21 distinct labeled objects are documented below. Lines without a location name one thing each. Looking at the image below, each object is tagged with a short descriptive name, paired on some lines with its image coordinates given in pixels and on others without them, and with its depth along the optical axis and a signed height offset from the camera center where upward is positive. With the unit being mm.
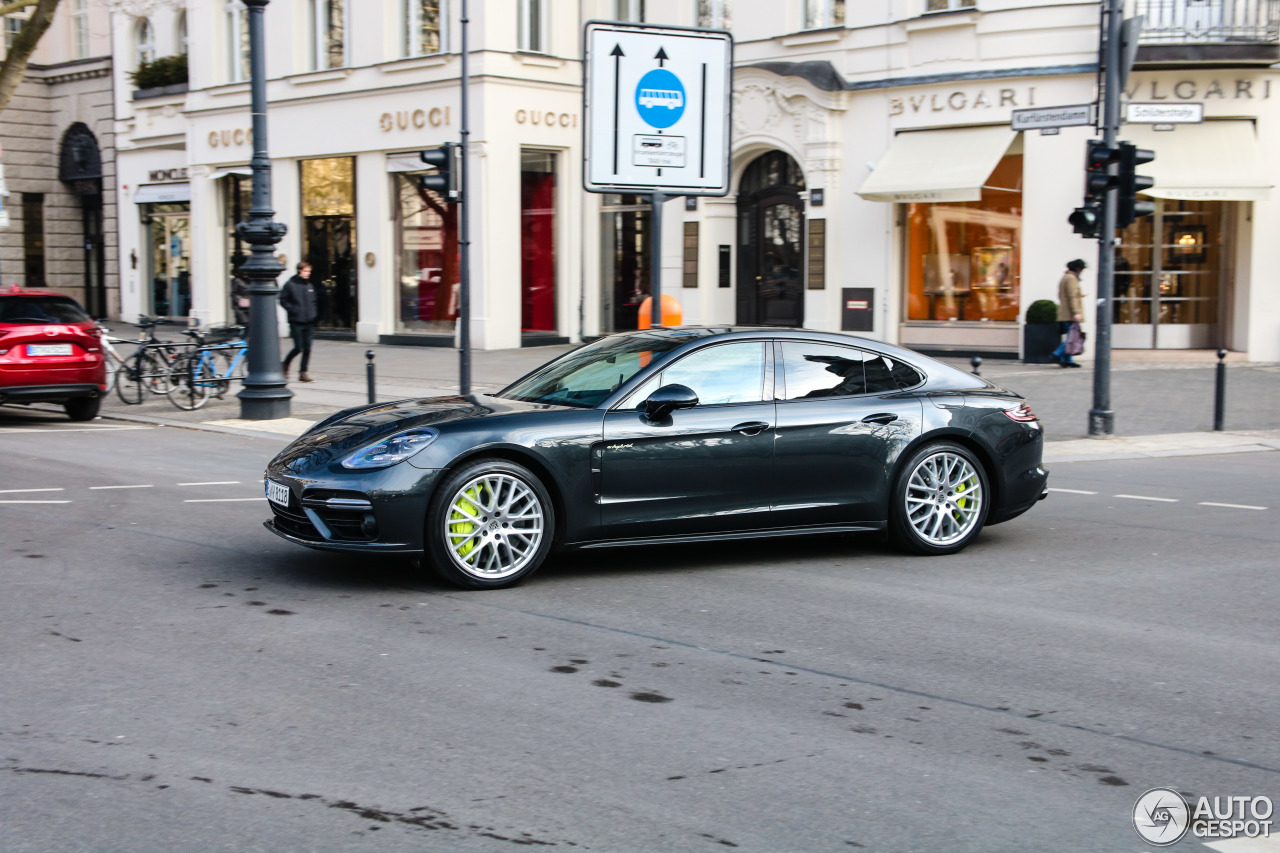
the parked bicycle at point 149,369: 18188 -1018
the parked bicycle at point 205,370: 17750 -1016
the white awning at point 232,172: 32719 +2835
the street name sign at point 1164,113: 15359 +2037
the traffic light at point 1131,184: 14711 +1209
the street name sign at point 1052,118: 14633 +1909
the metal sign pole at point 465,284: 17625 +126
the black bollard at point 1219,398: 15711 -1151
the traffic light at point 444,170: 16844 +1510
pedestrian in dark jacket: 20281 -230
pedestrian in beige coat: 21719 -89
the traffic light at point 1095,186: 14906 +1184
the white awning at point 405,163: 28125 +2659
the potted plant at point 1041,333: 22359 -600
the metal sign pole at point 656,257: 12812 +347
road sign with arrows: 12625 +1714
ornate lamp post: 16031 +14
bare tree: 21422 +3892
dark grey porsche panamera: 7148 -901
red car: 15148 -657
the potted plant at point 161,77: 34531 +5400
